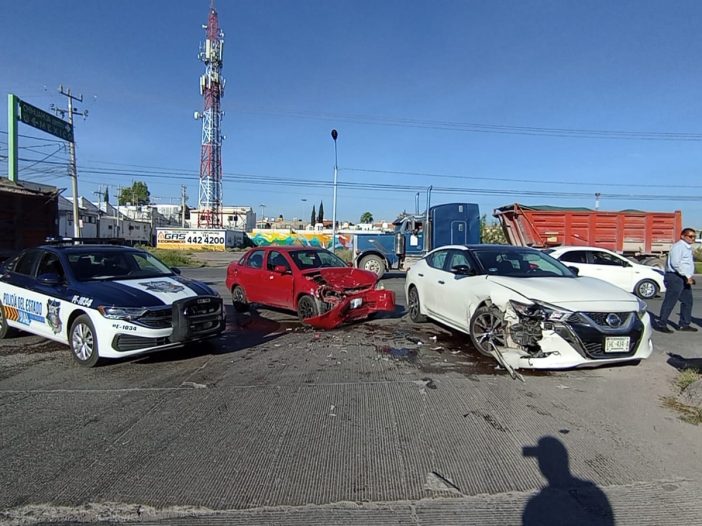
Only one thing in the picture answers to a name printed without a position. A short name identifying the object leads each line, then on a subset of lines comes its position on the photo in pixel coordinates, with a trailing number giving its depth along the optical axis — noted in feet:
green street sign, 90.53
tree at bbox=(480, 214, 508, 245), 98.65
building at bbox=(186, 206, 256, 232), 322.55
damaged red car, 26.63
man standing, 26.37
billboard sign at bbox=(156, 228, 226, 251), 190.44
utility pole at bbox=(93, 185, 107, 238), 280.47
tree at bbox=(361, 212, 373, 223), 425.28
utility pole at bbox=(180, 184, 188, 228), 292.36
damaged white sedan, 16.96
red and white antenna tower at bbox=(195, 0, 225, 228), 222.48
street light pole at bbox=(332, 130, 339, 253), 69.07
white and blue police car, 18.29
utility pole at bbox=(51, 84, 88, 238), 102.32
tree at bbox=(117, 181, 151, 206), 376.89
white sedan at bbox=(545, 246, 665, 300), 41.04
